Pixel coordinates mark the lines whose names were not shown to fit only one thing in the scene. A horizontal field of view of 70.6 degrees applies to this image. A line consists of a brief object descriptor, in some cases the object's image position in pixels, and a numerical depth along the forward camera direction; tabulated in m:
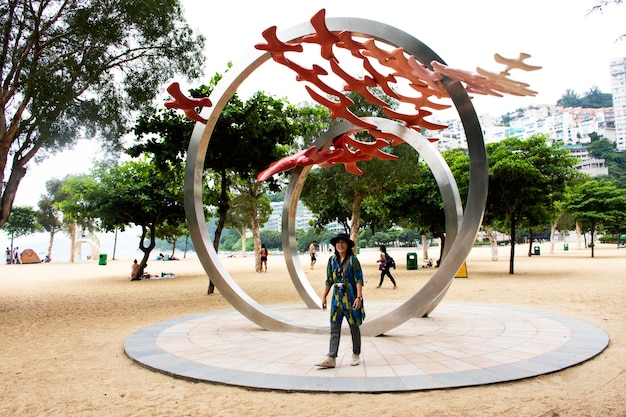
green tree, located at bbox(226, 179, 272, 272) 27.47
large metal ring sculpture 6.84
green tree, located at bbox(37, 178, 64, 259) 56.03
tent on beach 50.17
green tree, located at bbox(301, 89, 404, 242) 22.84
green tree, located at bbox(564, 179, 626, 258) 34.00
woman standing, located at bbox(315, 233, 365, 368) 5.68
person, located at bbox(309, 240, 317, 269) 27.94
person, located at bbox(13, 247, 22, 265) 48.82
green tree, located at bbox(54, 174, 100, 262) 24.99
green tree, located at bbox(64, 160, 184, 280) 23.27
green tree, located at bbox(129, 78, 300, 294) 14.79
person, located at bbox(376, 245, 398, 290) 16.06
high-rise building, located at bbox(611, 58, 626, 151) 158.36
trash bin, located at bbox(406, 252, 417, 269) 27.39
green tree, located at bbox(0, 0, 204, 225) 12.39
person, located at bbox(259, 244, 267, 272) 27.39
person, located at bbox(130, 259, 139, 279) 25.13
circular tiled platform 5.20
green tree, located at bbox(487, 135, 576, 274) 20.44
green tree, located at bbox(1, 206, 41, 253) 56.41
